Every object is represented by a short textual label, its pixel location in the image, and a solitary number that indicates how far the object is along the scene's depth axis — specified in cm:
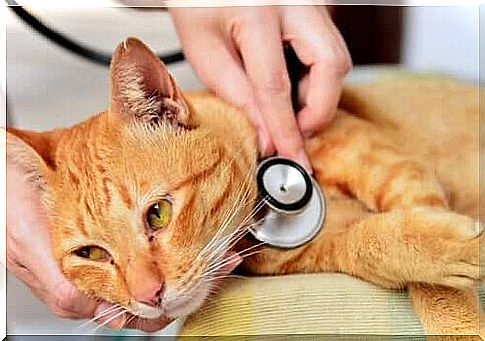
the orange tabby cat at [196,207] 65
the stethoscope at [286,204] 69
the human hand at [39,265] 69
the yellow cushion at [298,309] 67
